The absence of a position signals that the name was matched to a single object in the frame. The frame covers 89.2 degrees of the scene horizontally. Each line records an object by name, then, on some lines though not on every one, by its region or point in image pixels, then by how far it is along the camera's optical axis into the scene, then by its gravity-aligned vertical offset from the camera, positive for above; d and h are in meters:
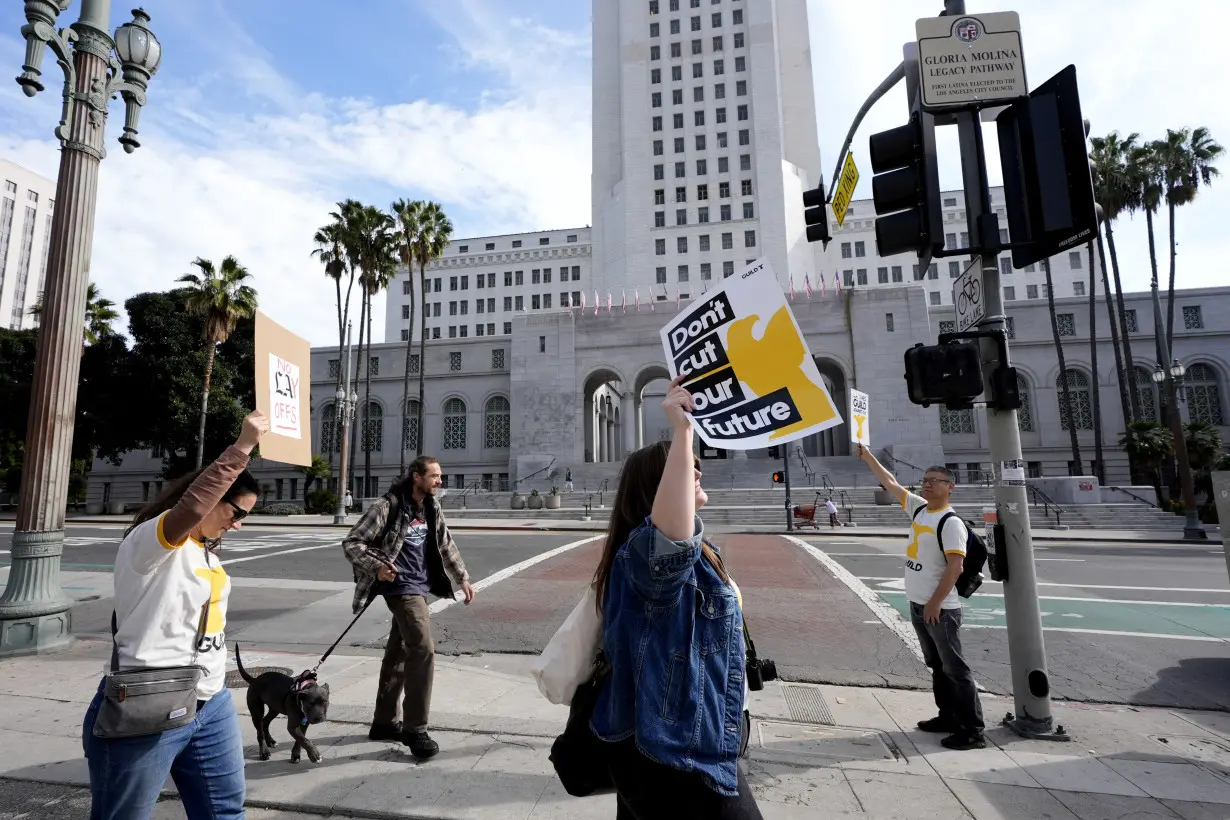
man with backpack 4.34 -0.86
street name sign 5.11 +3.44
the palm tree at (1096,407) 34.66 +4.07
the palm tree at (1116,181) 31.67 +14.96
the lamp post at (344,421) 26.72 +3.09
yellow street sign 7.03 +3.33
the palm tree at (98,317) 36.50 +10.39
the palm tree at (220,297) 28.09 +8.82
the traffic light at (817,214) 7.27 +3.17
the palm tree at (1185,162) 30.61 +15.36
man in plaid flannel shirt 4.25 -0.65
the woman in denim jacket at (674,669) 1.82 -0.56
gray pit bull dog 3.88 -1.34
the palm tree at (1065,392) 35.09 +5.00
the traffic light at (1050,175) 4.67 +2.33
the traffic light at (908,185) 5.09 +2.42
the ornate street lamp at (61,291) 6.65 +2.30
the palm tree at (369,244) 35.12 +13.83
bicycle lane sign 5.17 +1.55
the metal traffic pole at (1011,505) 4.60 -0.20
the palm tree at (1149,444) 27.19 +1.42
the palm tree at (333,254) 36.22 +13.86
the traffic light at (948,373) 4.65 +0.80
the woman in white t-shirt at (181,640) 2.21 -0.57
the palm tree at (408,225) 35.81 +15.11
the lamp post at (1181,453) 20.33 +0.81
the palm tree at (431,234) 36.09 +14.82
